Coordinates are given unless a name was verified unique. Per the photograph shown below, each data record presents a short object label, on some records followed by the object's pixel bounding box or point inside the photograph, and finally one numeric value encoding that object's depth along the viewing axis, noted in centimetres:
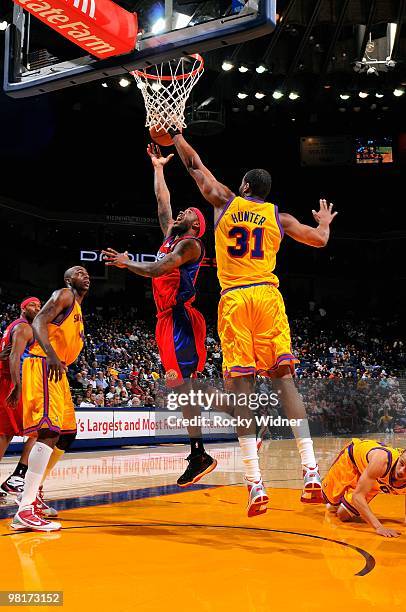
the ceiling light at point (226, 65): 1822
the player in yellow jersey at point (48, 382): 543
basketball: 627
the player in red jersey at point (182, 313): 593
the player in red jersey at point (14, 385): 681
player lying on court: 506
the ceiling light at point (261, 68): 1877
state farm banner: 583
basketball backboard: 557
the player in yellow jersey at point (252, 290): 511
